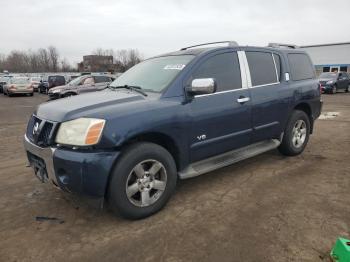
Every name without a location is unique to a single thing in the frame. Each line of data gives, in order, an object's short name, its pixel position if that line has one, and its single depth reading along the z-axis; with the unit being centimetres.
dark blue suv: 317
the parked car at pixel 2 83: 2992
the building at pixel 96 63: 7462
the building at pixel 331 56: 4418
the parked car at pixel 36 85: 3139
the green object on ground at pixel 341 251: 246
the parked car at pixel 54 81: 2570
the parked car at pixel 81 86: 1452
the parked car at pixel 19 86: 2442
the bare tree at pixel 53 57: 10675
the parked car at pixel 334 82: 2272
